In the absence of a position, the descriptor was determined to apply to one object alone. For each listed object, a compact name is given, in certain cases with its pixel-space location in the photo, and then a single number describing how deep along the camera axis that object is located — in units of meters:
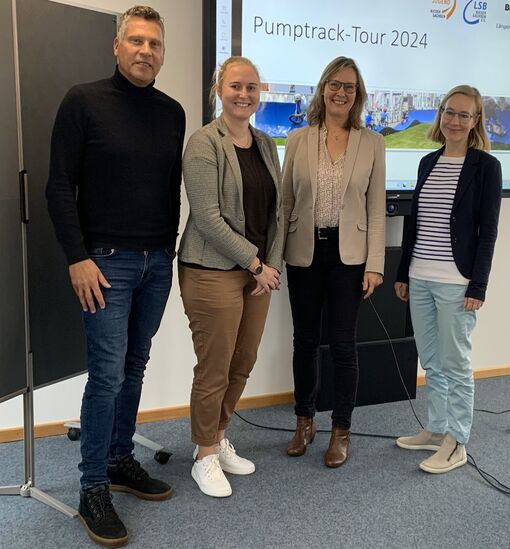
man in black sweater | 1.71
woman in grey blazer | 1.96
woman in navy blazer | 2.23
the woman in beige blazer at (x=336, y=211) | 2.23
